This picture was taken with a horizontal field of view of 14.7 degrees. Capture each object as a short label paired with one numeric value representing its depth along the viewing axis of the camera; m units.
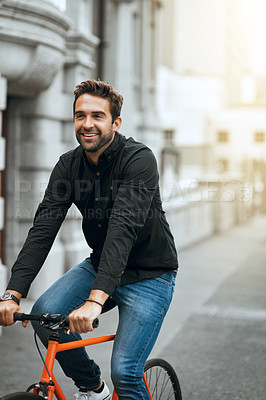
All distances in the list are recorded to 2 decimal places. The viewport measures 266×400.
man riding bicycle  5.05
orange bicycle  4.52
